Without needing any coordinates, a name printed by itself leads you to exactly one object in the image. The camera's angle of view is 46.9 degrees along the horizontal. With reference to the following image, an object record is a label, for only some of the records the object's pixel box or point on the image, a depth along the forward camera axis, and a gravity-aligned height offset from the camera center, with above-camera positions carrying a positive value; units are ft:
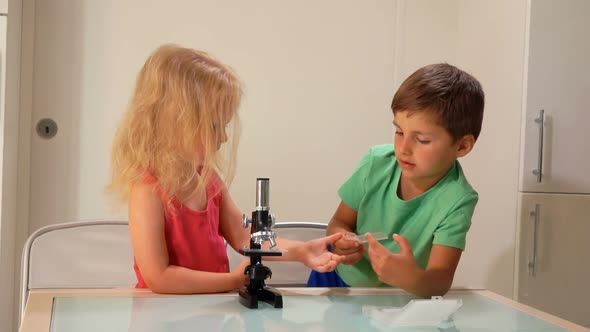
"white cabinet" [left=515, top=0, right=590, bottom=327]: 6.43 +0.02
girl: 4.05 -0.02
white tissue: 3.11 -0.71
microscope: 3.38 -0.47
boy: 4.33 -0.16
